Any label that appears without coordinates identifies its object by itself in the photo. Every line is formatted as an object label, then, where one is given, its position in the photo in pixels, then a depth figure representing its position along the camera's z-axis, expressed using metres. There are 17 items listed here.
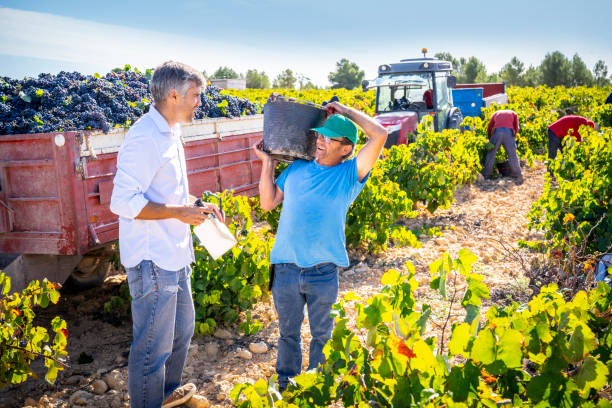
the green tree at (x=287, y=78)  72.43
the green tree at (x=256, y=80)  80.69
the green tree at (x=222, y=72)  71.29
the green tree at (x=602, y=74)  70.36
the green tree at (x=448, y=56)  79.07
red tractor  10.98
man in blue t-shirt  2.75
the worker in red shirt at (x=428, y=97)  11.13
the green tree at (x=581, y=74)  68.69
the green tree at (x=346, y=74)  86.88
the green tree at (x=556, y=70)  69.00
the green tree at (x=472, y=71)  70.62
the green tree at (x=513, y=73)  71.75
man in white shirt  2.44
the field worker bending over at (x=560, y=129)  8.02
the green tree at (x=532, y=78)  70.50
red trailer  3.63
